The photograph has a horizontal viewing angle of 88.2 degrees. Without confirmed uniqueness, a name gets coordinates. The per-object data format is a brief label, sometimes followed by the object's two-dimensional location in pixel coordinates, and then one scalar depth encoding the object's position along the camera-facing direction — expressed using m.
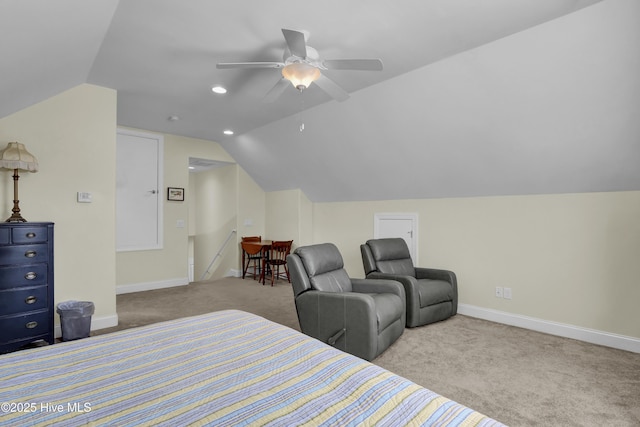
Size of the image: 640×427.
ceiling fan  2.17
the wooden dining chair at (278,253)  5.52
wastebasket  2.93
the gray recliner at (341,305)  2.48
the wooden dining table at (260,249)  5.55
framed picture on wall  5.31
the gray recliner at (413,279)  3.24
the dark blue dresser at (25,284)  2.57
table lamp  2.72
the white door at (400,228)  4.38
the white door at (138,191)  4.82
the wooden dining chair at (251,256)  5.71
